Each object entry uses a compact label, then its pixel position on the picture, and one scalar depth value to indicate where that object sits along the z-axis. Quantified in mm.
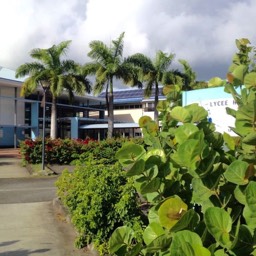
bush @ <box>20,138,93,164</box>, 20953
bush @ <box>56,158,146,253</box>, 5398
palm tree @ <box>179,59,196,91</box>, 36344
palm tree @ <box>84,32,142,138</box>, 30625
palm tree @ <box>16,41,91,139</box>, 30266
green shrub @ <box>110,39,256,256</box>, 1317
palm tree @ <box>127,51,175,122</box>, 33019
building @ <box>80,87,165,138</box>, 51266
